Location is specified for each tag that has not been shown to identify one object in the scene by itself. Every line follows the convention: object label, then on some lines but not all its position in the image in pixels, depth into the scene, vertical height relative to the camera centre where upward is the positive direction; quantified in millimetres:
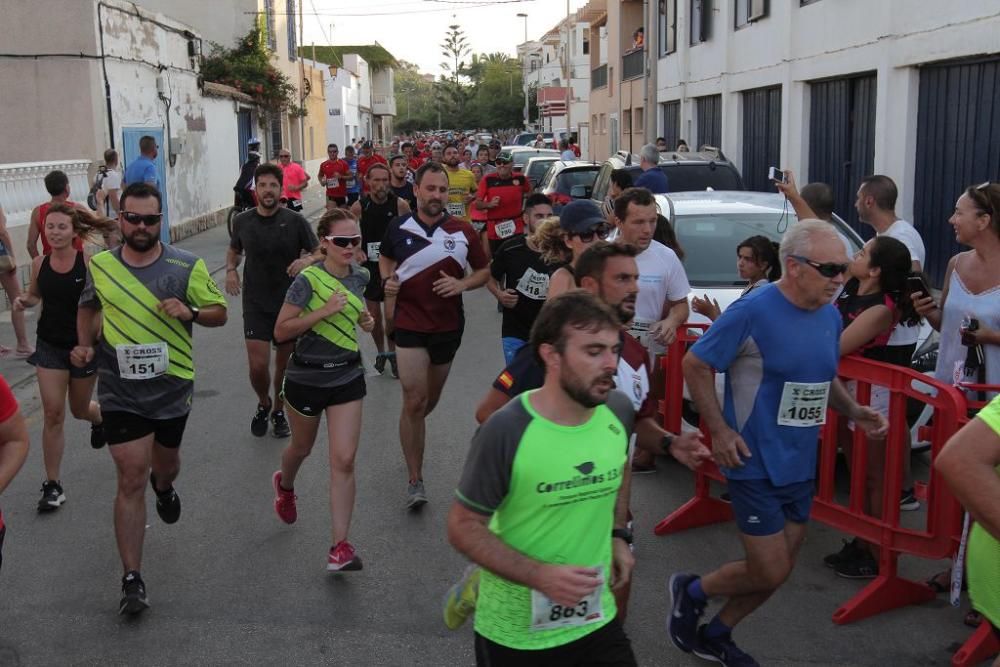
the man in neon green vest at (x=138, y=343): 5328 -996
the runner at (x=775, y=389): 4359 -1021
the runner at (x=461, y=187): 16319 -879
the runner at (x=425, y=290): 6793 -972
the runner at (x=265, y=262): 8258 -947
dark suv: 15062 -704
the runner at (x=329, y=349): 5895 -1146
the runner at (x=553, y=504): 3078 -1023
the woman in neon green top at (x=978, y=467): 2920 -892
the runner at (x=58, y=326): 6633 -1100
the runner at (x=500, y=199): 13836 -906
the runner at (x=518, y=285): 6817 -962
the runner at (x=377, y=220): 10859 -907
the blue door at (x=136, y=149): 20344 -329
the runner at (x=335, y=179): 18859 -870
